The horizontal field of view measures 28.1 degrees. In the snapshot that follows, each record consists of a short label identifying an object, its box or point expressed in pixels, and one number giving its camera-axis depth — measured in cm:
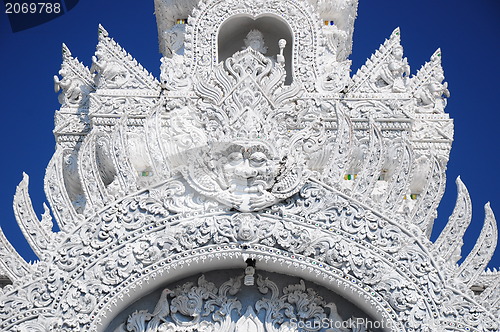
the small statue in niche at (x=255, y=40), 1247
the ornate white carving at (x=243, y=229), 917
